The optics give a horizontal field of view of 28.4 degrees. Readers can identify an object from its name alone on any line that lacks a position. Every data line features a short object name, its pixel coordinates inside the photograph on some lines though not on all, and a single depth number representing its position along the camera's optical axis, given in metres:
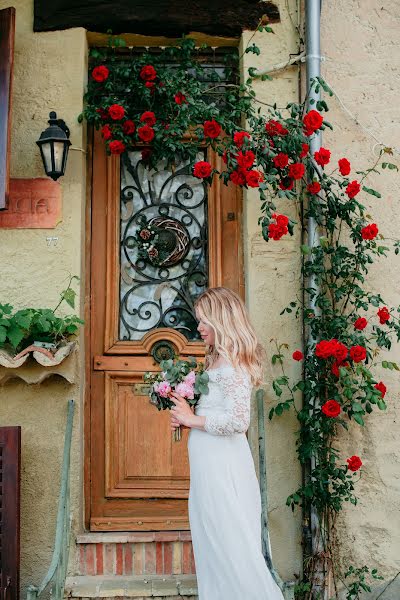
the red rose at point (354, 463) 4.35
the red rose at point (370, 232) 4.42
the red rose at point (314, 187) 4.65
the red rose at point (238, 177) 4.55
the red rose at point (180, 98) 4.67
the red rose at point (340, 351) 4.25
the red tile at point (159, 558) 4.53
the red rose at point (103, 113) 4.81
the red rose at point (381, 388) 4.42
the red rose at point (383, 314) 4.41
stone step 4.28
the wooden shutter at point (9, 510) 4.20
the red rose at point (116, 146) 4.71
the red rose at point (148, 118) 4.71
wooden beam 4.94
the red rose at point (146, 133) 4.70
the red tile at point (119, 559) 4.52
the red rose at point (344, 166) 4.49
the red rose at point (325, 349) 4.23
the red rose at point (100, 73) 4.71
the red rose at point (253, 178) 4.40
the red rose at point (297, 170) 4.47
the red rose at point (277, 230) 4.28
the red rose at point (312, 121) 4.44
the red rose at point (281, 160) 4.55
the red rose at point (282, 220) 4.29
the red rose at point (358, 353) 4.25
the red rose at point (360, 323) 4.41
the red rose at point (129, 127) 4.81
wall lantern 4.59
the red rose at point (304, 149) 4.59
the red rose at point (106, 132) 4.80
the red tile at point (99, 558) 4.54
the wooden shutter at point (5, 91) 4.48
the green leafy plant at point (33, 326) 4.39
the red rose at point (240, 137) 4.46
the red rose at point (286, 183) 4.60
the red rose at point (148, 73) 4.76
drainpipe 4.73
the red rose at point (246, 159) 4.41
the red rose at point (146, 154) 4.93
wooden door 4.80
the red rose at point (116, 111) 4.64
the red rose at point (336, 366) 4.43
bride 3.50
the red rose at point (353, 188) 4.52
